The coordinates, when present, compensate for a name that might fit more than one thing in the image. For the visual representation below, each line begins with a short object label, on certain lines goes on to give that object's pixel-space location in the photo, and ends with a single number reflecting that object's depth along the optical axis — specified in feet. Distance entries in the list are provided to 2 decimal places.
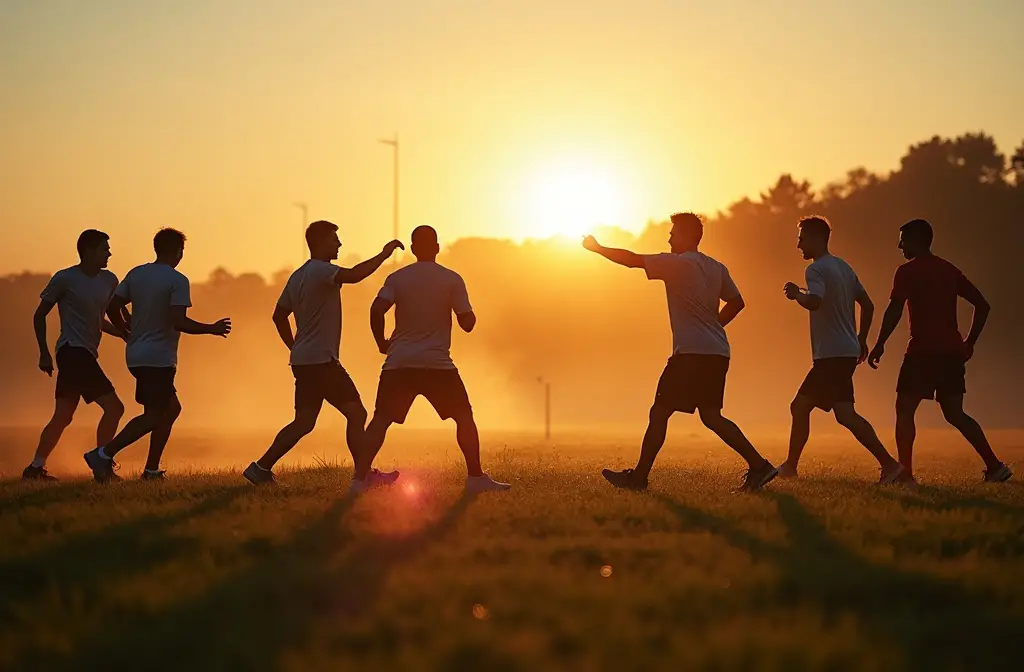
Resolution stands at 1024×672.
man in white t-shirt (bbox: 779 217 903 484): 38.40
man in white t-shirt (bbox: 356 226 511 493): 33.58
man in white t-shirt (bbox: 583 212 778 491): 34.45
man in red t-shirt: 38.83
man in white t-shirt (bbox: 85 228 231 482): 38.86
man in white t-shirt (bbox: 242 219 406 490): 35.42
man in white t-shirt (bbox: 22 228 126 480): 41.78
